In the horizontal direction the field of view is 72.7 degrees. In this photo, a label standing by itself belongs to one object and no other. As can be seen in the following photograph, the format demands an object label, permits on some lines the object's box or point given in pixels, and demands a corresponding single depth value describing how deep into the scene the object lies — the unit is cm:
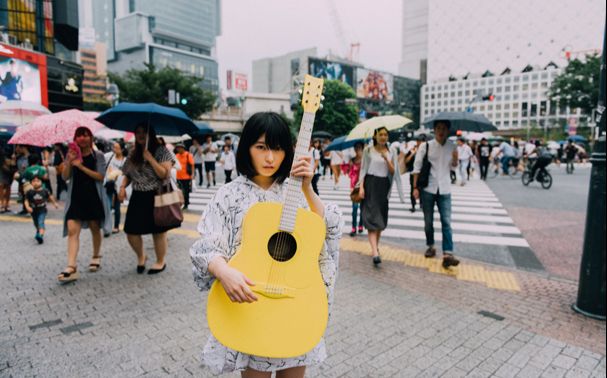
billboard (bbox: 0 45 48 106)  2089
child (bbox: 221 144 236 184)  1401
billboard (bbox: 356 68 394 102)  8988
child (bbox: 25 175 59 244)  691
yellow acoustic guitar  156
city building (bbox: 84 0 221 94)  13350
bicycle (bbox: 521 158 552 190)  1552
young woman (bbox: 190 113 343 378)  170
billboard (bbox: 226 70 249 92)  11572
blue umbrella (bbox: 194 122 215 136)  1427
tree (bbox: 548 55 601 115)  3651
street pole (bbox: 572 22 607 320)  383
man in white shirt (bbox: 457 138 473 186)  1612
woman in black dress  488
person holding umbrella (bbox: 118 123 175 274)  497
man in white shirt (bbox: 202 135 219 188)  1462
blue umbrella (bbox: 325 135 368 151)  854
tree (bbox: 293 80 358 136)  6047
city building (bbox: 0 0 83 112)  1885
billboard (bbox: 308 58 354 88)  7975
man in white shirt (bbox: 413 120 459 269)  553
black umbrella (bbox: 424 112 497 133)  575
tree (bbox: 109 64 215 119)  4116
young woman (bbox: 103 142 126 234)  778
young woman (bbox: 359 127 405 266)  573
